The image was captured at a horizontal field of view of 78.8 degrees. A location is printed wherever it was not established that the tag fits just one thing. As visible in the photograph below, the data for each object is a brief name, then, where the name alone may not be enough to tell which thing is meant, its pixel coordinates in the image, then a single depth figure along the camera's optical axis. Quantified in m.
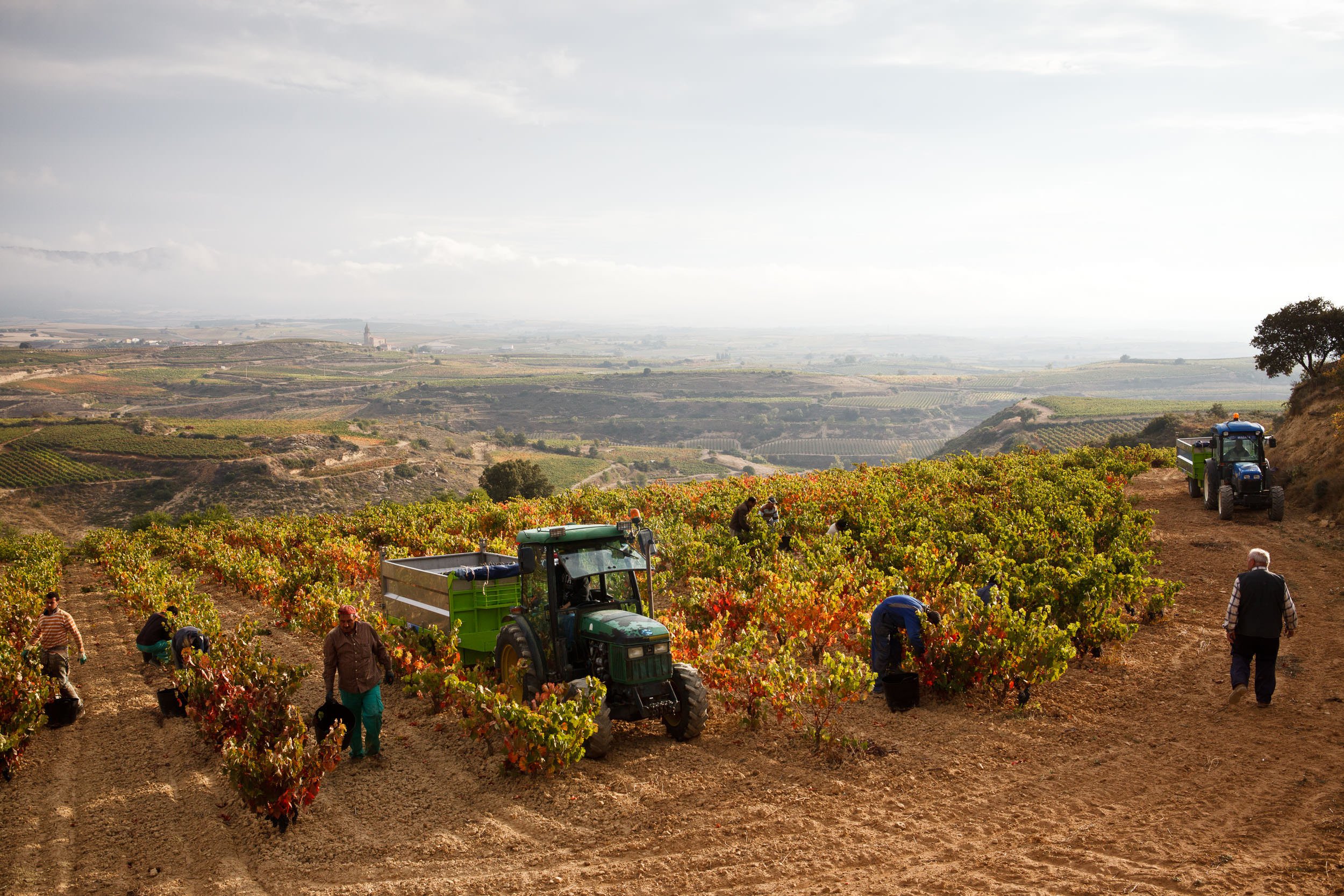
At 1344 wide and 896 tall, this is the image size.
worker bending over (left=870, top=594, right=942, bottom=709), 8.30
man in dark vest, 7.58
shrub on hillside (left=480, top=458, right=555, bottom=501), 42.62
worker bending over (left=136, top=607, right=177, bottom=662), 11.25
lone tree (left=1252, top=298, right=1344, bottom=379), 29.00
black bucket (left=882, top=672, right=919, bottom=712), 8.27
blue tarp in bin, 9.63
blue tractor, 17.77
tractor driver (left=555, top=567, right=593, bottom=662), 7.78
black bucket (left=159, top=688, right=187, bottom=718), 9.23
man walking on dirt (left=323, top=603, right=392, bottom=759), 7.36
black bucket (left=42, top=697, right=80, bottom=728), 9.26
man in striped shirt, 9.69
